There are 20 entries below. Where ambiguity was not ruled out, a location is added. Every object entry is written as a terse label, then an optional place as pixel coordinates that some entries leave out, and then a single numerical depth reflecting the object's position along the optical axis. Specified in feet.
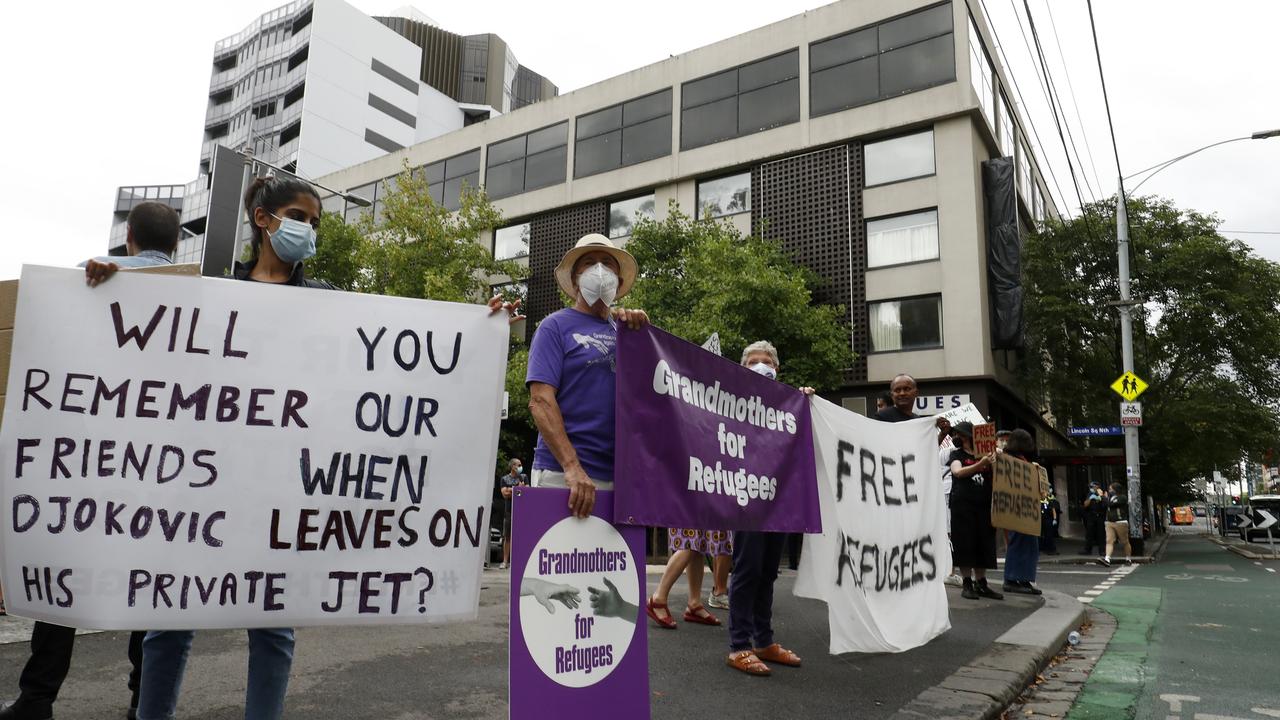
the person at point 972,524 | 24.26
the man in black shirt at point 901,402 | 18.71
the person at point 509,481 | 40.86
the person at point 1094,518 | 64.23
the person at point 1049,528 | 65.67
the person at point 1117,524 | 56.18
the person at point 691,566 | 17.60
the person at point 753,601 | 13.89
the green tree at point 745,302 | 67.67
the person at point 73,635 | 8.95
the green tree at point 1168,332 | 70.69
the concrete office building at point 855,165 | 73.10
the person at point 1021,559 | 25.72
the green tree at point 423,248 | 83.56
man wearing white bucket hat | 10.24
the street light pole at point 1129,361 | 59.72
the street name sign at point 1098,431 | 69.62
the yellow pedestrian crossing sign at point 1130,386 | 58.34
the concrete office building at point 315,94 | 171.01
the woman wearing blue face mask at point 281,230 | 8.87
